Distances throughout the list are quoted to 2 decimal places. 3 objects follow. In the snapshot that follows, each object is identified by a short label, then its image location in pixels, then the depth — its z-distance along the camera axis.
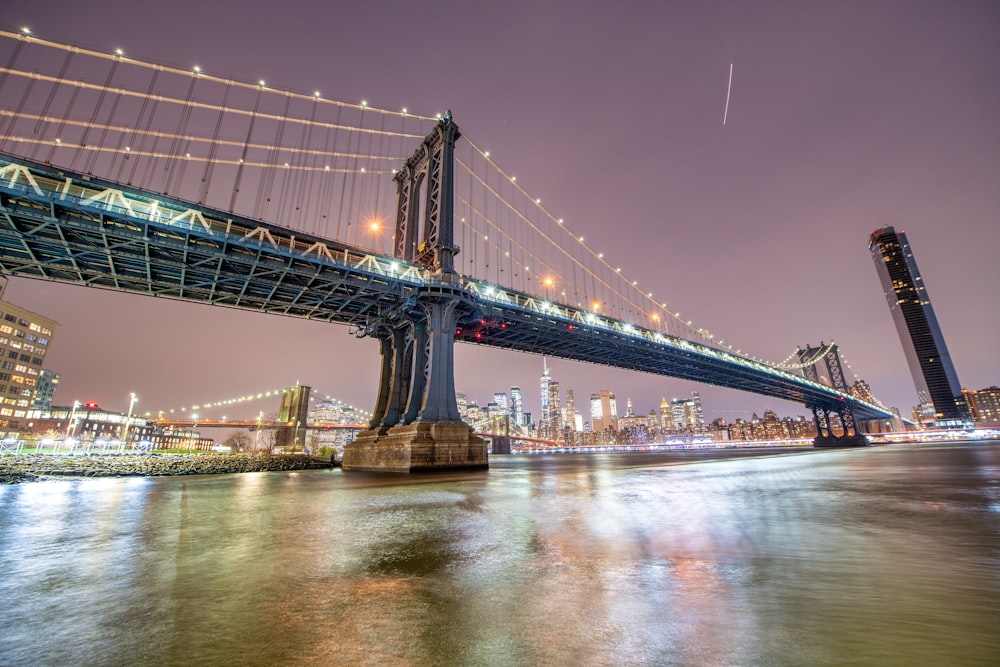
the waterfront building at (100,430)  70.88
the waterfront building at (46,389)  114.69
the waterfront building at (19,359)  81.31
